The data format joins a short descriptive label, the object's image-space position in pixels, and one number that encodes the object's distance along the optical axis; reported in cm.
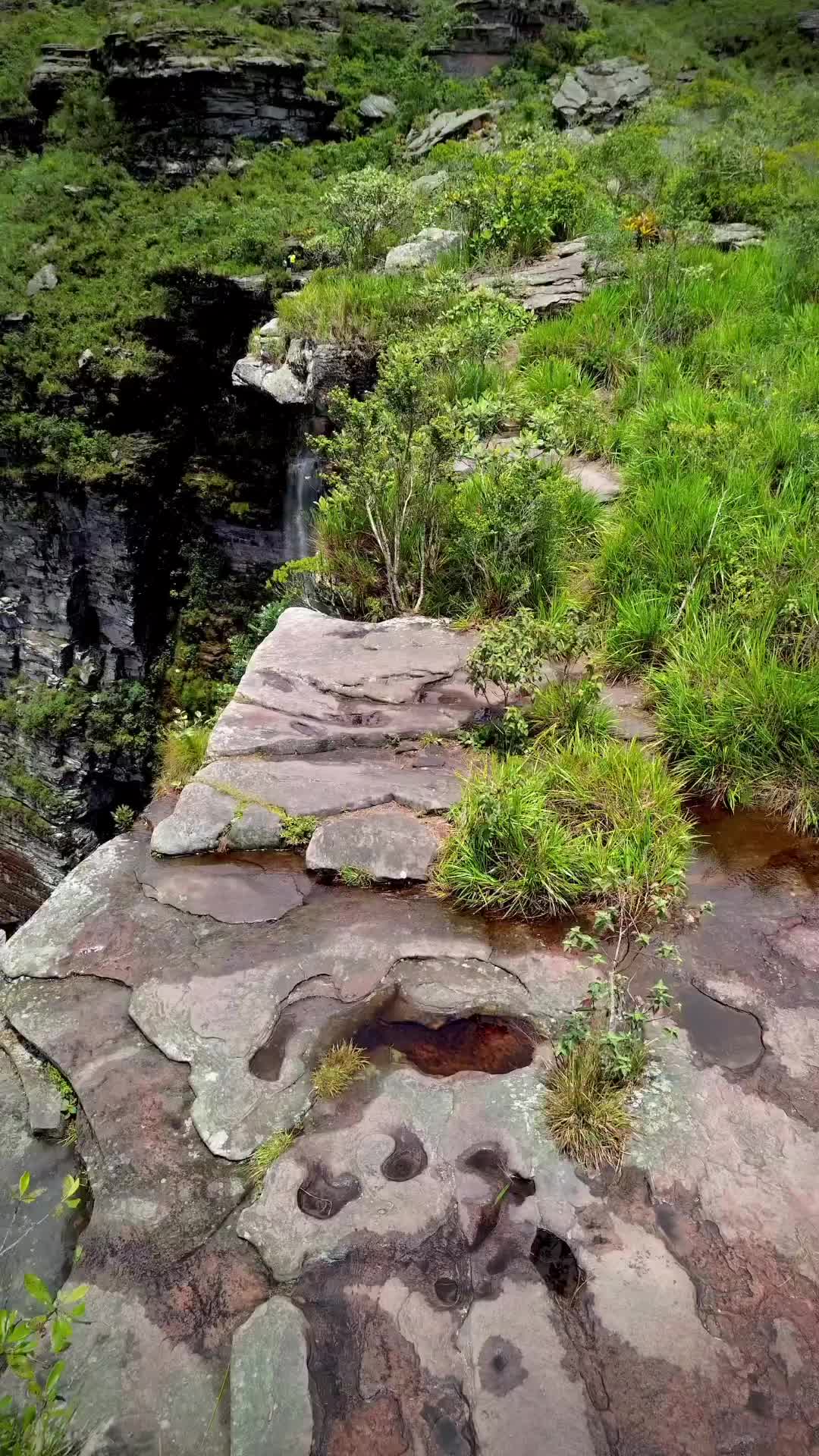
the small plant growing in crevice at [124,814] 787
